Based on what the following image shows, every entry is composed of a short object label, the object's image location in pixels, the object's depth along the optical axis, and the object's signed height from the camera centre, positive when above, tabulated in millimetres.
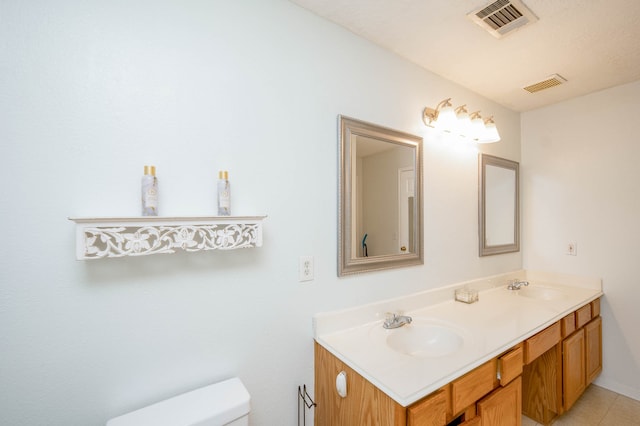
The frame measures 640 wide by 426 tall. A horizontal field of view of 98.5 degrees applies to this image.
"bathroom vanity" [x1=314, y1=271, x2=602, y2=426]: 992 -645
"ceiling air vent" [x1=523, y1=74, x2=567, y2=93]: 1949 +934
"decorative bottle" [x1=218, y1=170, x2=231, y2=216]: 1060 +55
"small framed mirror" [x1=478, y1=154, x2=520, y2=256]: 2145 +51
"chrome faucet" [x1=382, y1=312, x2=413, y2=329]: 1420 -574
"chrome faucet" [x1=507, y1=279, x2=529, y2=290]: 2207 -598
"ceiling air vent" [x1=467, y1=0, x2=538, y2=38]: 1289 +956
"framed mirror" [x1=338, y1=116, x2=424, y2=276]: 1421 +76
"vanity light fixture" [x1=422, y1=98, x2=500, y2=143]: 1792 +596
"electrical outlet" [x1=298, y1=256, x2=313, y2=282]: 1308 -271
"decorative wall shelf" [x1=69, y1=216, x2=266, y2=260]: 818 -74
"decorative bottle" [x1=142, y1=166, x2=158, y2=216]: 929 +66
